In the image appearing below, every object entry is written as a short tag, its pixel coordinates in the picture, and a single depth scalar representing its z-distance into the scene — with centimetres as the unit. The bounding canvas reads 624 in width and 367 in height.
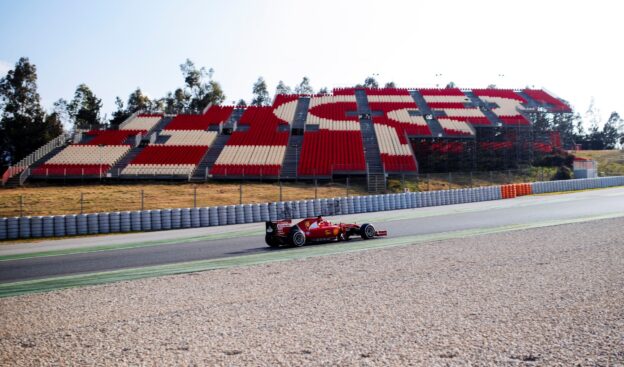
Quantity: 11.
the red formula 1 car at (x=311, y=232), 1678
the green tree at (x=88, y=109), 7688
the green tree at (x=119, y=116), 7406
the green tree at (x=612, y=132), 10496
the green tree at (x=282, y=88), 11416
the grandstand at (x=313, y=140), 4341
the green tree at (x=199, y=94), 8675
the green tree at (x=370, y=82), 12031
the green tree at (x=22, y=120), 5941
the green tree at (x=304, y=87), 11775
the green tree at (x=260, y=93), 11012
